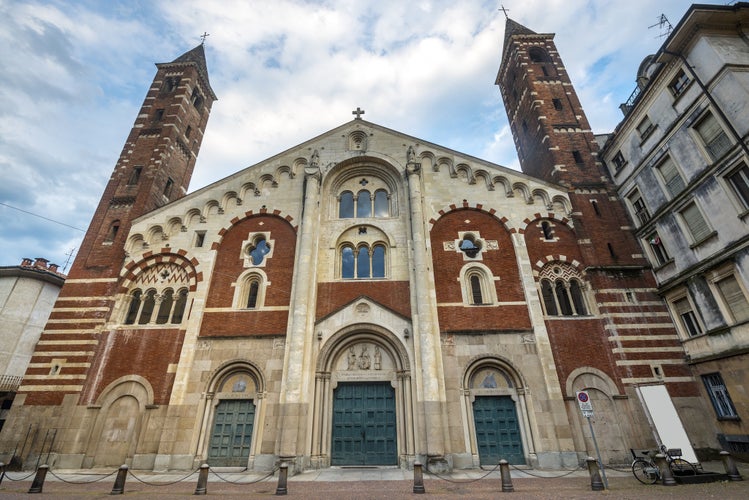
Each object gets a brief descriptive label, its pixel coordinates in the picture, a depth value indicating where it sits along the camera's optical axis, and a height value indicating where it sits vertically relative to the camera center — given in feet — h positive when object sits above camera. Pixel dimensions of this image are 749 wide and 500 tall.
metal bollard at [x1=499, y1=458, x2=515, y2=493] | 31.96 -3.84
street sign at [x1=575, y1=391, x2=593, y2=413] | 34.04 +2.61
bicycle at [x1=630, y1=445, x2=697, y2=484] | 33.42 -3.27
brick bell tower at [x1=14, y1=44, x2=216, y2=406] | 51.39 +38.14
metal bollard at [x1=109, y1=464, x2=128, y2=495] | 32.86 -3.72
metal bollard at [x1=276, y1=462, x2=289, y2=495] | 32.30 -3.77
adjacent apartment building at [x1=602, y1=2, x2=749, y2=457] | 42.11 +28.41
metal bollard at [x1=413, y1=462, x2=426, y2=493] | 32.09 -3.90
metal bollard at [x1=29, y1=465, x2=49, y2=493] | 32.65 -3.51
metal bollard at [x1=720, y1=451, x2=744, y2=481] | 31.89 -3.22
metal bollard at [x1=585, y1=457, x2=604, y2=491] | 31.35 -3.75
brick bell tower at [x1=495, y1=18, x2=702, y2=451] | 48.08 +21.74
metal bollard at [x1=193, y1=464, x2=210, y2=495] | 32.73 -3.80
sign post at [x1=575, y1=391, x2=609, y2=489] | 33.13 +2.13
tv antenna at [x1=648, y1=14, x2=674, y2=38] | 61.08 +63.16
